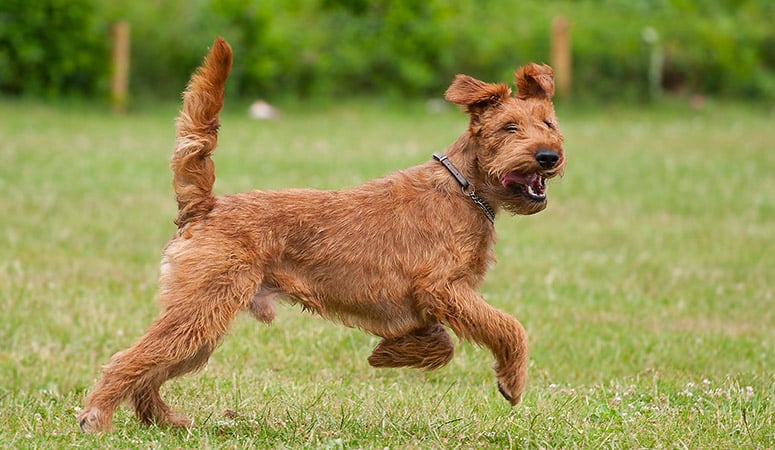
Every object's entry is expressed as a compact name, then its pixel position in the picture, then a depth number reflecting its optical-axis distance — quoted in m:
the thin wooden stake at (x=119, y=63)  21.42
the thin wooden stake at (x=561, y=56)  22.86
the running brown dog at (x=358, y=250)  5.08
